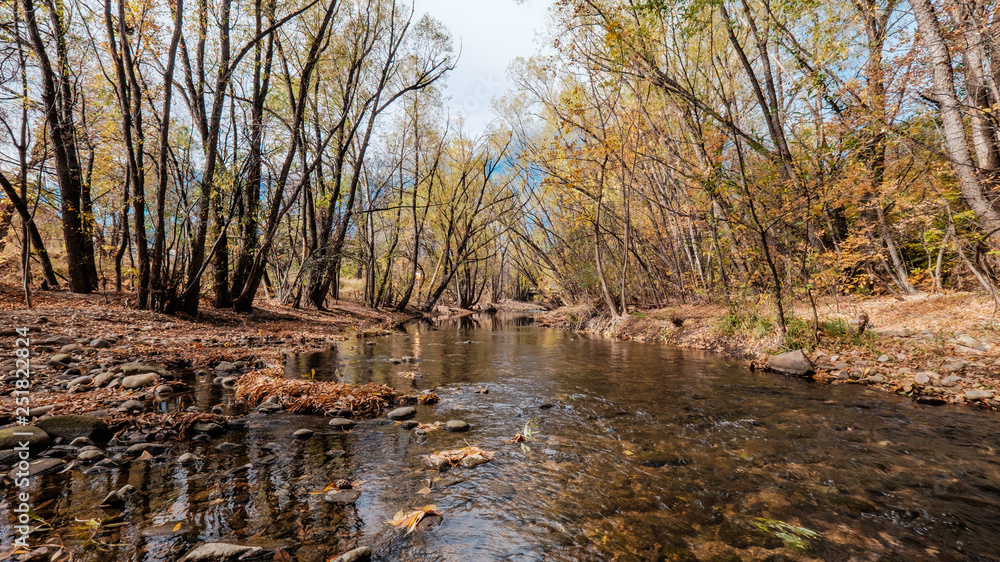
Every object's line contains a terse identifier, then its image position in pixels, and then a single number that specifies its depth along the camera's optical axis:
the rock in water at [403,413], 4.55
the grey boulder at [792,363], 6.89
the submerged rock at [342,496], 2.69
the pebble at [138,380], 4.89
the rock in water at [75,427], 3.37
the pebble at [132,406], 4.06
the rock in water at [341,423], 4.21
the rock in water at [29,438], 3.04
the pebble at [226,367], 6.33
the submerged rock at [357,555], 2.02
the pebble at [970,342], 6.06
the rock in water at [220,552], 1.96
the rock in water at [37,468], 2.72
